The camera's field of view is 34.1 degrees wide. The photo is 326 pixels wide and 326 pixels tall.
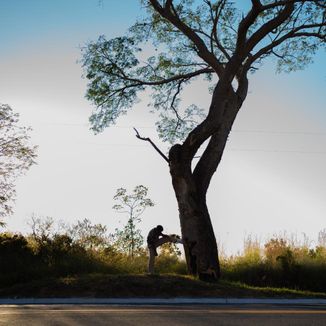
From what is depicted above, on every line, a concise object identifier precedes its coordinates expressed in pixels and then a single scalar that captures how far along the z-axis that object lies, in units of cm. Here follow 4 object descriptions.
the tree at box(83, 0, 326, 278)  1681
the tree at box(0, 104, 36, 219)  2648
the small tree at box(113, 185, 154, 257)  2348
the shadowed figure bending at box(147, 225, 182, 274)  1636
